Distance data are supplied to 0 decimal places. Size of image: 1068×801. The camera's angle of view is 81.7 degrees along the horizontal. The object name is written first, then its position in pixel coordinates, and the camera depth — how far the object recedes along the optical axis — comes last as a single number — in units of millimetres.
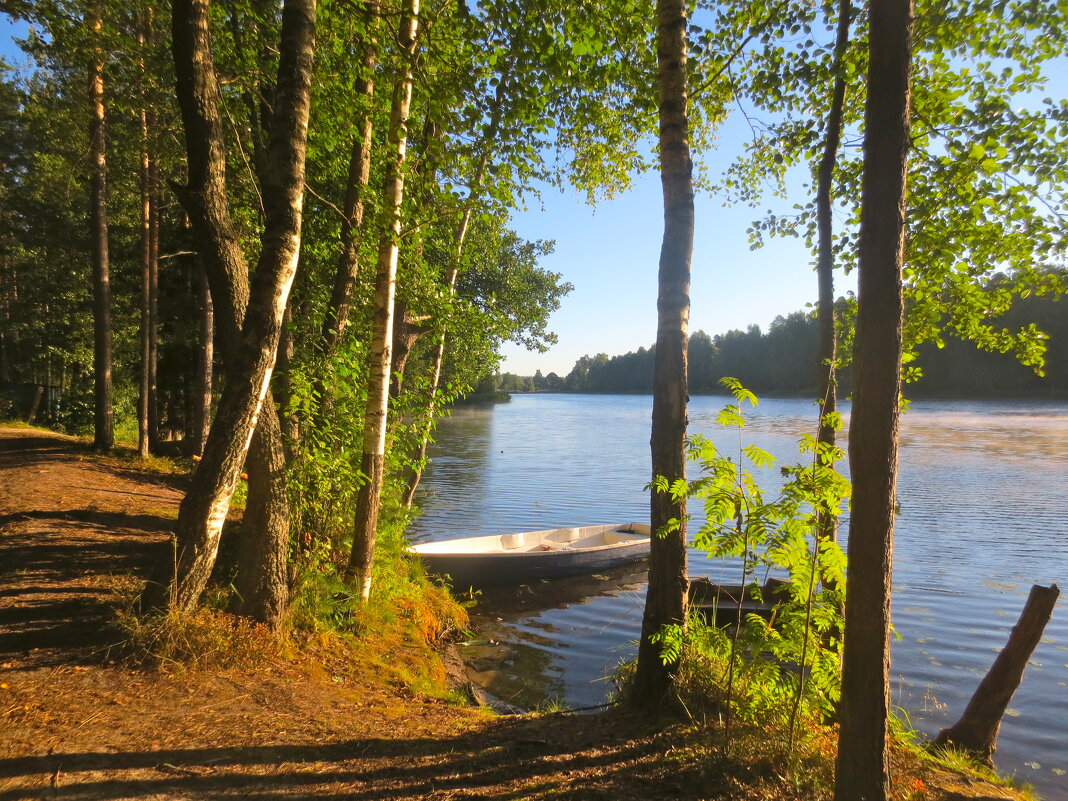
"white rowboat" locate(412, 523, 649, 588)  11336
